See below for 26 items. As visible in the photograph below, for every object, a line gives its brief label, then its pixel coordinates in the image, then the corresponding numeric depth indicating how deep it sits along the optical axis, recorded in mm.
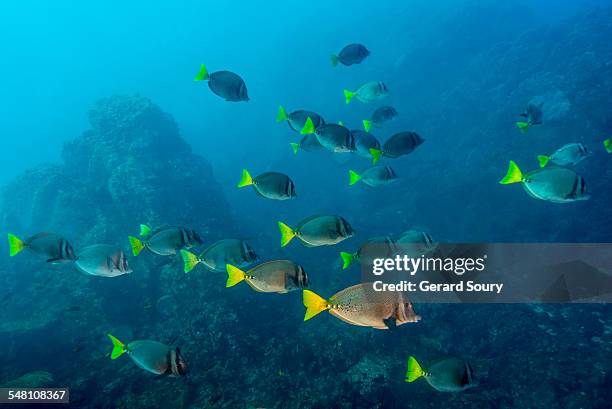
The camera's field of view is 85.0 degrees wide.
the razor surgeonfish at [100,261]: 4457
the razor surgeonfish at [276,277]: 3516
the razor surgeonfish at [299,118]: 5051
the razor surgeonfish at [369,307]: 2793
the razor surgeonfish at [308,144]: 6392
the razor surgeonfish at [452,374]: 3451
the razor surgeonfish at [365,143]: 5824
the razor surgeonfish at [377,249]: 5090
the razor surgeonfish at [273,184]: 4066
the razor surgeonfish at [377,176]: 5910
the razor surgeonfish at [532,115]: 6277
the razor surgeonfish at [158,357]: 3639
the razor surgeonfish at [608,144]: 5256
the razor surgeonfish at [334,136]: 4844
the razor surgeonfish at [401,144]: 5586
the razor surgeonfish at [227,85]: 4570
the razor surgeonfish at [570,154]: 5234
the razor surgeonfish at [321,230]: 3809
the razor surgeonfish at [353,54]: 6879
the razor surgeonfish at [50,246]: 4316
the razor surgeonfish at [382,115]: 6918
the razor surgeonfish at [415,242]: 4859
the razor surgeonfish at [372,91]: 6492
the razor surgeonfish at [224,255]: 4188
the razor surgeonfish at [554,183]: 3842
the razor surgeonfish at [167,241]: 4614
